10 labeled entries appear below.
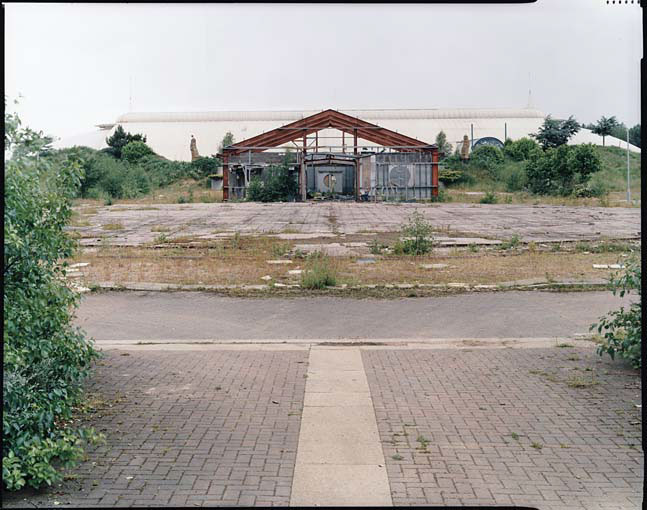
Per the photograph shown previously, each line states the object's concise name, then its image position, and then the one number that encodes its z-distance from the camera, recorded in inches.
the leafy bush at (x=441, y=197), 1292.4
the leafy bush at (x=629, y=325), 260.7
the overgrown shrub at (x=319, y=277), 454.3
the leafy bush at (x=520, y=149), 1445.6
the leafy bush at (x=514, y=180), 1271.4
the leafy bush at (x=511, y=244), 638.5
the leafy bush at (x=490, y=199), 1248.3
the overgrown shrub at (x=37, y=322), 159.3
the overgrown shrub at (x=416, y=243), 606.5
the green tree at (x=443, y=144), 1651.7
